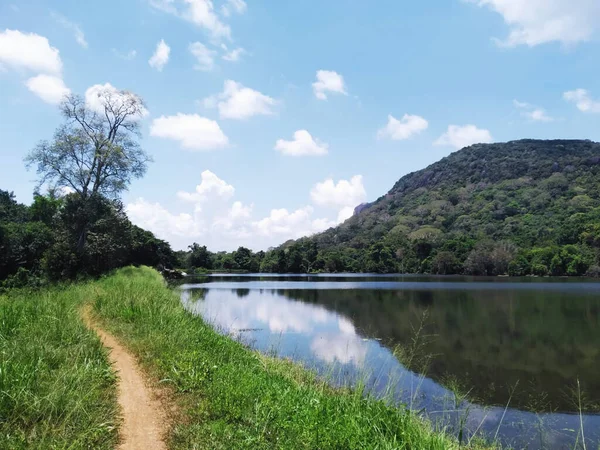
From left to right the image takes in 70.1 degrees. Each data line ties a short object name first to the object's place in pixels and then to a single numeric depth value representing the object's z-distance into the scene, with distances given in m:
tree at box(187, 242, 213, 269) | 110.38
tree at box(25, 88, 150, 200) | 23.02
